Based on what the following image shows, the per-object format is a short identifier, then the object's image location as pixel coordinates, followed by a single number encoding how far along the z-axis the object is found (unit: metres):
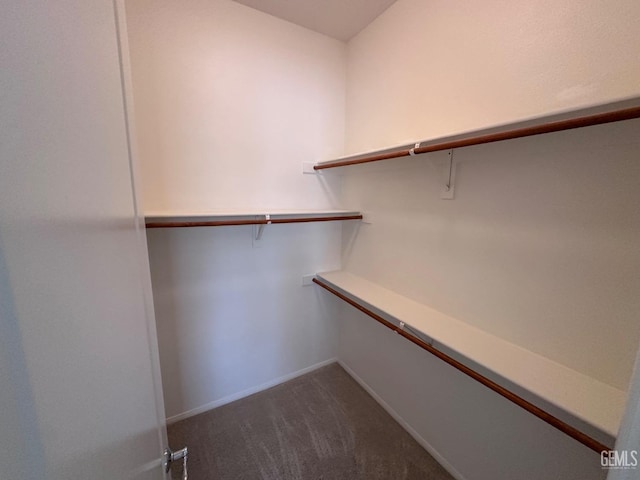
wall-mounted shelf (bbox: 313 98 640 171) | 0.67
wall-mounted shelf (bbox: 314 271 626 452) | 0.77
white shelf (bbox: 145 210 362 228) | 1.27
